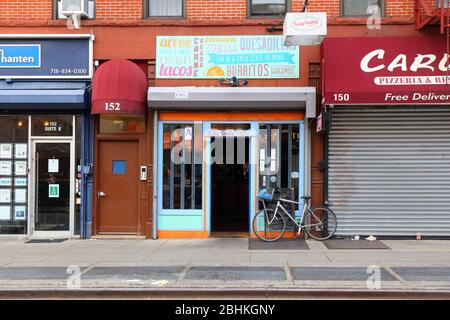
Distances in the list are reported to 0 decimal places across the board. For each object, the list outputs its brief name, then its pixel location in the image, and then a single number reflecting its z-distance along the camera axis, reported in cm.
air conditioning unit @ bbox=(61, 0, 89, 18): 1157
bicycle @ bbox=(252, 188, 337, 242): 1138
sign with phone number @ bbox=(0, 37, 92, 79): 1184
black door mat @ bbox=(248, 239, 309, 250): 1056
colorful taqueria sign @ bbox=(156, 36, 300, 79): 1162
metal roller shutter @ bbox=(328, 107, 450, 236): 1145
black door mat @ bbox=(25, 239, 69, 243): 1166
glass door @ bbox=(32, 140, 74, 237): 1211
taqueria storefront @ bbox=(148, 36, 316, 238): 1166
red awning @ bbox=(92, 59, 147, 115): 1098
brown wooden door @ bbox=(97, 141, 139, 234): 1204
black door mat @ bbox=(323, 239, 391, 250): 1057
